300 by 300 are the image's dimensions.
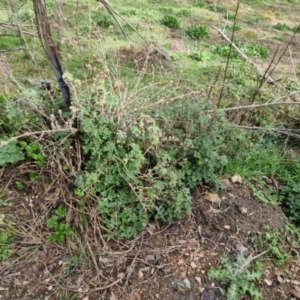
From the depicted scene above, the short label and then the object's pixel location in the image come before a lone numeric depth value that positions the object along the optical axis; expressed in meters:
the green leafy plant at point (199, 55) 4.96
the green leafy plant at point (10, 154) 2.40
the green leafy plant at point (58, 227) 2.39
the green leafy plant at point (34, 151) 2.45
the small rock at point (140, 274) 2.30
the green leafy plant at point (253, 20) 6.93
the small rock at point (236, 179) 2.91
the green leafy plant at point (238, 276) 2.25
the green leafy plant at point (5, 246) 2.28
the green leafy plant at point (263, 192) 2.83
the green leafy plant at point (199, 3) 7.50
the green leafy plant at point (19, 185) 2.52
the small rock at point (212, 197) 2.72
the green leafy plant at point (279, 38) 6.14
